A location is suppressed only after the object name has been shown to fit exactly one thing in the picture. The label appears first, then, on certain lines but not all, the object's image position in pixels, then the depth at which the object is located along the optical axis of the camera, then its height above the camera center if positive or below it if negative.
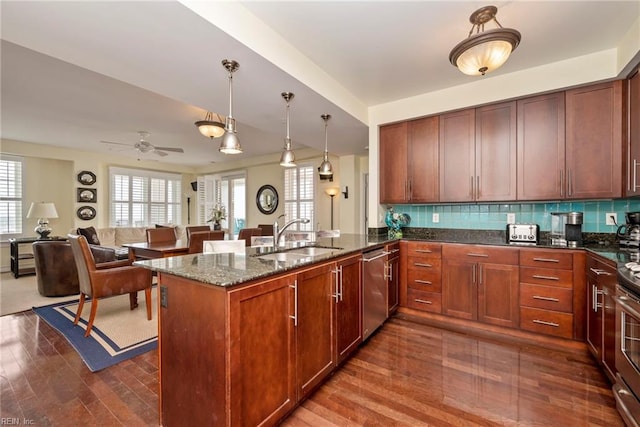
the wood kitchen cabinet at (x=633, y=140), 2.22 +0.60
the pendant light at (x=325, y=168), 3.06 +0.51
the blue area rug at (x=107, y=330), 2.35 -1.21
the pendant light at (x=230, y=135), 2.05 +0.60
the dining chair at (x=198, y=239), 3.65 -0.35
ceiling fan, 4.51 +1.18
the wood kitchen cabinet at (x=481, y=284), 2.62 -0.73
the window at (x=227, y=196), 7.66 +0.50
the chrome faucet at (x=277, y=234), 2.42 -0.19
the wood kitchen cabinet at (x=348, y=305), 2.06 -0.75
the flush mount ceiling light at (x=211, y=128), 3.57 +1.15
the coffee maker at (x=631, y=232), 2.25 -0.17
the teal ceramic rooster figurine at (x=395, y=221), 3.60 -0.11
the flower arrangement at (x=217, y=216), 5.40 -0.05
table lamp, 5.07 +0.01
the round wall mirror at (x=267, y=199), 6.86 +0.37
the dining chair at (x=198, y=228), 5.21 -0.30
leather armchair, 3.90 -0.72
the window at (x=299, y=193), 6.29 +0.49
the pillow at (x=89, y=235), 4.67 -0.36
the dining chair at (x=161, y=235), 4.18 -0.34
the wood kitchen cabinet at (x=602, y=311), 1.80 -0.73
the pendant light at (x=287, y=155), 2.67 +0.59
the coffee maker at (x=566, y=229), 2.61 -0.17
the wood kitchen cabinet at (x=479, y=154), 2.90 +0.66
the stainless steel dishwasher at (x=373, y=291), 2.45 -0.76
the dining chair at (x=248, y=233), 4.73 -0.35
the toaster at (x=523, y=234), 2.78 -0.22
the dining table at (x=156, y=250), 3.44 -0.47
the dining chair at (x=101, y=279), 2.71 -0.68
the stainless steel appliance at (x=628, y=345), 1.38 -0.74
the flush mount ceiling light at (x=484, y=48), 1.65 +1.06
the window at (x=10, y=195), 5.65 +0.42
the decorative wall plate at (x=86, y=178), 6.34 +0.87
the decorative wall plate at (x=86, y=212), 6.35 +0.06
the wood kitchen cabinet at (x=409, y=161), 3.32 +0.67
